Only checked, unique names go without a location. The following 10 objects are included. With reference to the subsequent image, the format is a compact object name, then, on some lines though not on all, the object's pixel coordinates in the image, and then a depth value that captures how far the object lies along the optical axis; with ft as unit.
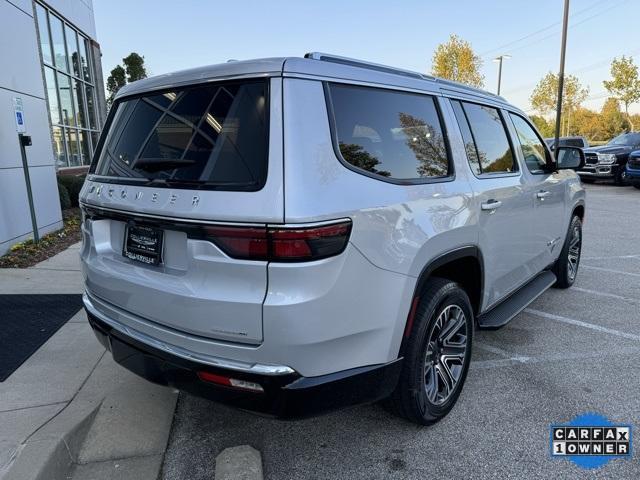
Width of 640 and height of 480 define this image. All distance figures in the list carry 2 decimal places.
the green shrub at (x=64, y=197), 33.42
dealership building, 22.84
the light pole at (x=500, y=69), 115.12
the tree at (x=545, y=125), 181.70
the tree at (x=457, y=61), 107.86
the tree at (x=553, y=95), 148.25
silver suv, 6.20
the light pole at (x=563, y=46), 64.28
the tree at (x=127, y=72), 104.73
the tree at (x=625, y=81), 115.75
